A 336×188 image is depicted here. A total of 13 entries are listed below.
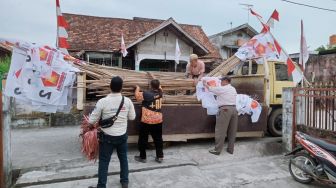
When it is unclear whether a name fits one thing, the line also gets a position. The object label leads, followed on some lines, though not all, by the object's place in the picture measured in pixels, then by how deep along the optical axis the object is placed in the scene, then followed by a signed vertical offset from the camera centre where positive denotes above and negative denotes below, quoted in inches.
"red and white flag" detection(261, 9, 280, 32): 296.3 +73.2
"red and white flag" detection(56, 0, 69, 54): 288.8 +57.9
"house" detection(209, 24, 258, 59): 927.0 +169.9
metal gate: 241.0 -11.3
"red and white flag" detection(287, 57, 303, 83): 280.1 +22.5
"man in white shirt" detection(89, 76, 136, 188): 179.9 -19.4
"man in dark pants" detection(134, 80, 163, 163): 234.2 -19.7
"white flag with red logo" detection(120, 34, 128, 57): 615.5 +89.1
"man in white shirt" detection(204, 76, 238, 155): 259.1 -12.8
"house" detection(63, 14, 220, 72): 667.4 +115.3
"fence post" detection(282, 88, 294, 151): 276.7 -19.3
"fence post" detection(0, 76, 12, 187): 186.4 -31.7
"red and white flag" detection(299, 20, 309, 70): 295.7 +43.1
